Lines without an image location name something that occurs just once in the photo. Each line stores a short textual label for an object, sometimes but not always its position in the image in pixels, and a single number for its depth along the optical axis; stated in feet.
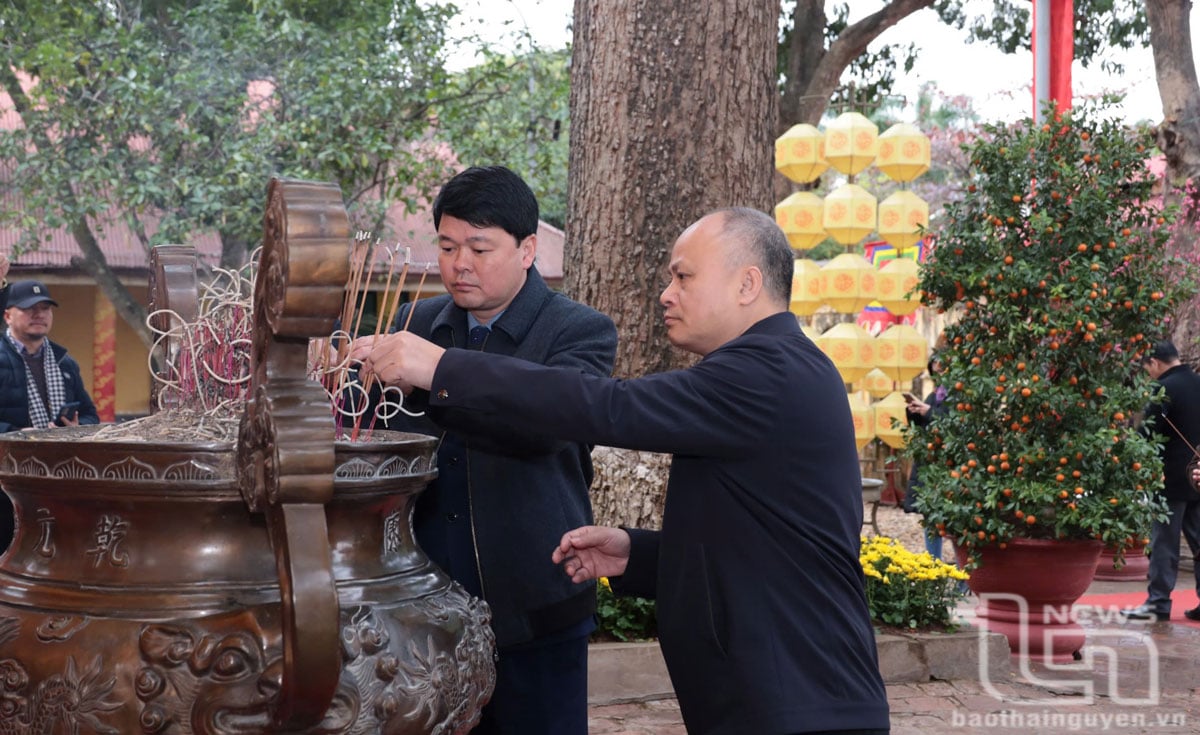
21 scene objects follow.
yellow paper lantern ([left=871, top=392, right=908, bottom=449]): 32.69
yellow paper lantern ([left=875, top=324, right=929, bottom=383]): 33.32
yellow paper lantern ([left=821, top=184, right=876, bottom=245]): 32.68
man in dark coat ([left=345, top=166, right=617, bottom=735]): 7.52
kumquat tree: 20.24
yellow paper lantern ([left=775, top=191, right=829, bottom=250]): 32.53
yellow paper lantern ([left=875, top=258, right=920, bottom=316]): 32.55
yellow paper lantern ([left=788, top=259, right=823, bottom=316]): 33.04
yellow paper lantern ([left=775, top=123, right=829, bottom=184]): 31.71
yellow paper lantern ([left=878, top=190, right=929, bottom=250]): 32.45
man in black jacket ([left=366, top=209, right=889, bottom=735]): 6.30
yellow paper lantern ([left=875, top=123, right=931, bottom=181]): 31.99
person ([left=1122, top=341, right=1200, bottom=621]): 25.80
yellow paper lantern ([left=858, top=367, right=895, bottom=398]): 36.29
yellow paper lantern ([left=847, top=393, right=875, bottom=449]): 32.53
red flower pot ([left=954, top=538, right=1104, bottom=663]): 20.45
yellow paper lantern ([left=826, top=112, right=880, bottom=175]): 31.48
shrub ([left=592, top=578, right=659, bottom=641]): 15.75
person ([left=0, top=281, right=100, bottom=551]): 19.33
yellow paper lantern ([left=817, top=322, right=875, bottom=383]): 33.35
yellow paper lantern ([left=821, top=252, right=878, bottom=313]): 32.50
